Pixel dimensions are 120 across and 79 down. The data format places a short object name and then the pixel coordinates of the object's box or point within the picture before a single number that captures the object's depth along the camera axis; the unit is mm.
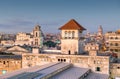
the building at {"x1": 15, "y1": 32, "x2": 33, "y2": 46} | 148975
